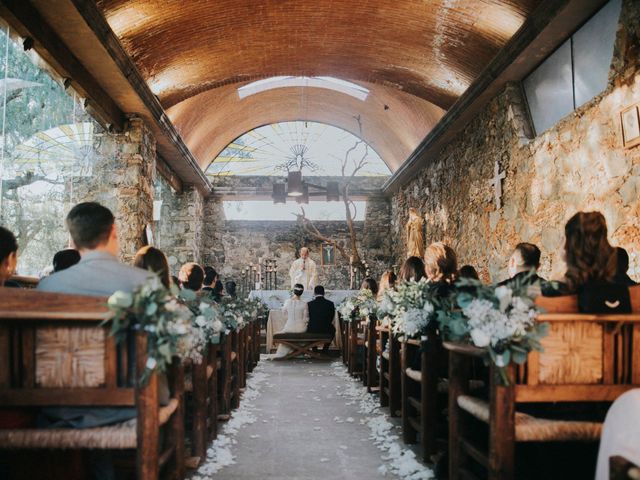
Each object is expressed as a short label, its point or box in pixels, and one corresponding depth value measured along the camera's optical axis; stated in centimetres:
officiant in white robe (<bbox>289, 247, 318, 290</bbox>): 1357
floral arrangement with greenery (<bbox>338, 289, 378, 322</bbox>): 676
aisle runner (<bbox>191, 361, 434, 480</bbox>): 367
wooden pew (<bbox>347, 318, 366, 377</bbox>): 791
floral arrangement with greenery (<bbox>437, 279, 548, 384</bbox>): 247
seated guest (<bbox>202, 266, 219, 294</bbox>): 708
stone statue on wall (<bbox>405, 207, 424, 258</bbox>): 1262
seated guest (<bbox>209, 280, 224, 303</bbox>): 730
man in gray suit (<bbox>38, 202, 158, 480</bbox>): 263
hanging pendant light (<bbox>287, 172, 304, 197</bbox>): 1138
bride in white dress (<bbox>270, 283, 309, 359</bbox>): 957
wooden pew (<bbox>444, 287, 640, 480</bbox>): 258
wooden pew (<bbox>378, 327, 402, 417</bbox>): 515
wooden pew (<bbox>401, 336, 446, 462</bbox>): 385
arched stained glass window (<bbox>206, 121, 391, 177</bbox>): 1664
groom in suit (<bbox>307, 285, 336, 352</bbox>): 958
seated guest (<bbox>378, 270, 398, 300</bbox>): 707
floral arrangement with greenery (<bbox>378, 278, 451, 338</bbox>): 383
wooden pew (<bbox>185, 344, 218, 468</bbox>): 389
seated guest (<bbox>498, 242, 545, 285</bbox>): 393
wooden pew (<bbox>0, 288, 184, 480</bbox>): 245
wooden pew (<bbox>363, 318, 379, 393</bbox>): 654
